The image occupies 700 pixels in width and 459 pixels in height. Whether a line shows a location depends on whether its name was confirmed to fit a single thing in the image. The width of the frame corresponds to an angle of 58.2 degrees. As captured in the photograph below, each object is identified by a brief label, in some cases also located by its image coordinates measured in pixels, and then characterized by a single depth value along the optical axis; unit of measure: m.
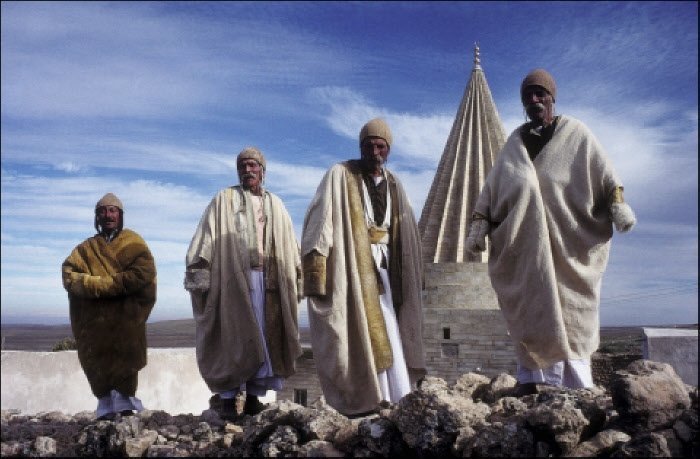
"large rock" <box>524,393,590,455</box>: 2.50
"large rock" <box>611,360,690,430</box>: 2.56
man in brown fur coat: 4.58
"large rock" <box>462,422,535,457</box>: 2.52
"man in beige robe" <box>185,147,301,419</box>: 4.70
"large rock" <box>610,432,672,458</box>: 2.29
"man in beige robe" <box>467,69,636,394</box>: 3.72
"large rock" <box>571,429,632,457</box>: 2.47
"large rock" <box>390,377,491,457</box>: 2.76
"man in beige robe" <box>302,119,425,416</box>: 3.96
